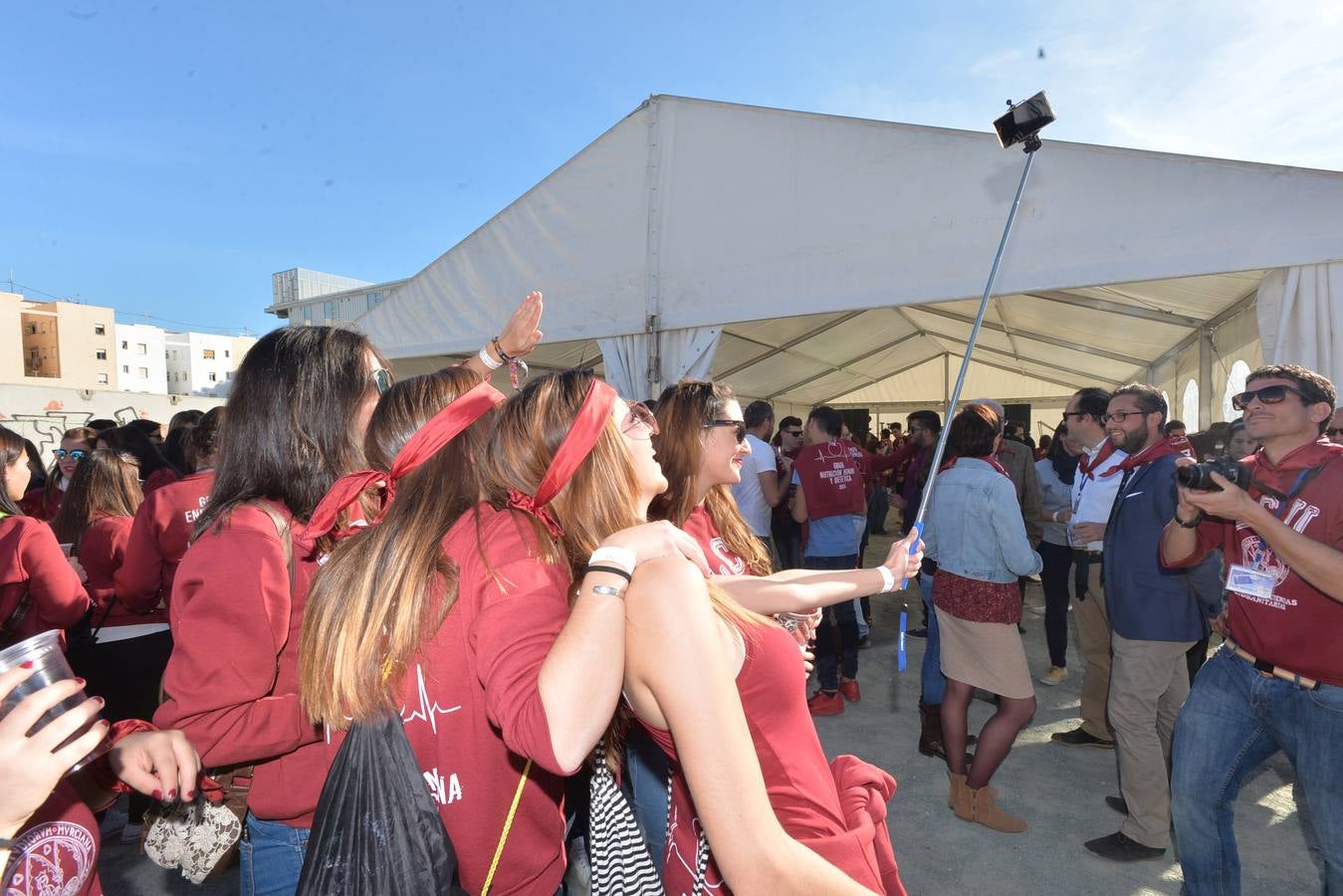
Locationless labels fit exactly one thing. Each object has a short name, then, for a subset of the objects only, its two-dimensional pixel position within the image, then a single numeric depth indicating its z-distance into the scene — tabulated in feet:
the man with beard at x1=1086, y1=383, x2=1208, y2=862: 9.63
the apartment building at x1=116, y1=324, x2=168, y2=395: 183.62
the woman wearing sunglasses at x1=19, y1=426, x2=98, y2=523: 17.76
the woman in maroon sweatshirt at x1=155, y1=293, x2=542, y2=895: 4.13
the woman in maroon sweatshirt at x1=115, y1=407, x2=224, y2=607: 9.00
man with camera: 6.51
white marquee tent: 14.37
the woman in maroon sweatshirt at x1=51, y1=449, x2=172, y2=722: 9.57
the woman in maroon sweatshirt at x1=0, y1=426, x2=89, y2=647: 8.41
